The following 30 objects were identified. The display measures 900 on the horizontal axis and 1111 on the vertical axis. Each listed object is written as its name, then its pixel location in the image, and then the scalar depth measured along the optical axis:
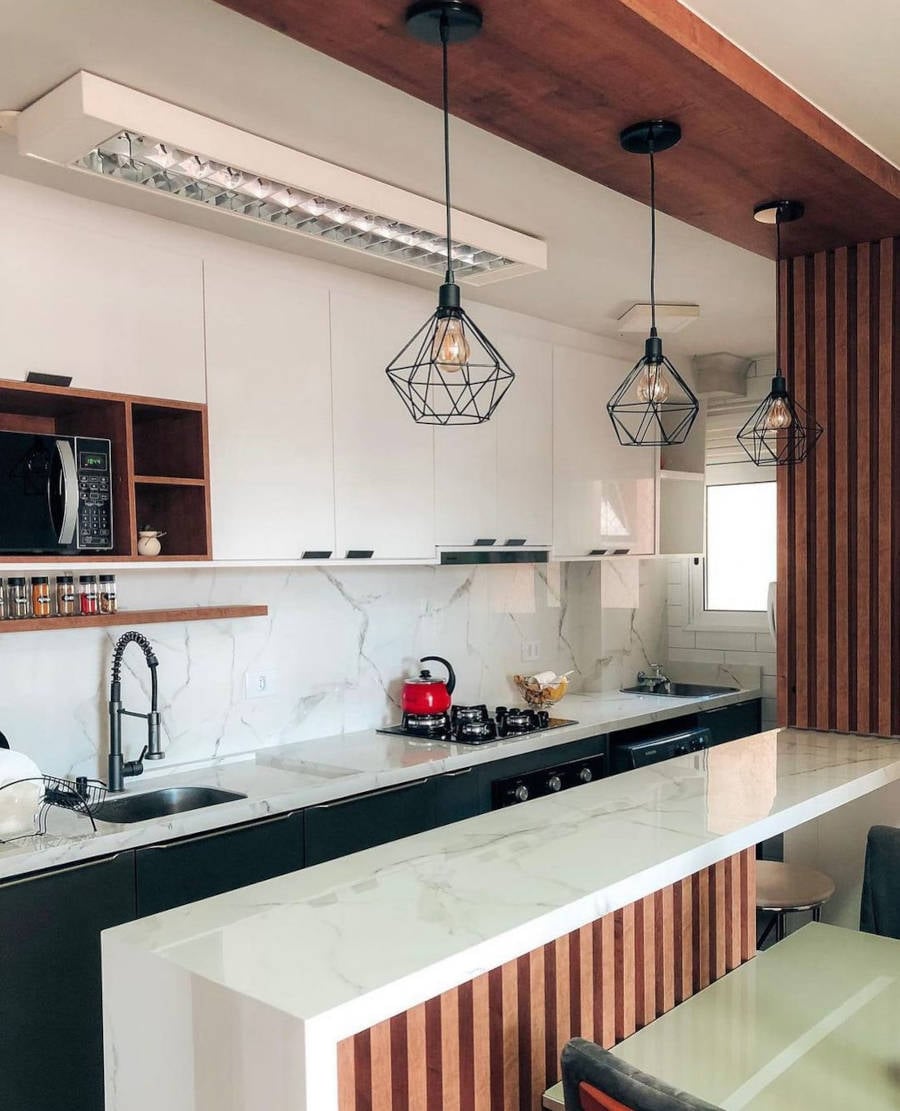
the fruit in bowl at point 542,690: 4.37
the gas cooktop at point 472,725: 3.77
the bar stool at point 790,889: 2.81
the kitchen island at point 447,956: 1.23
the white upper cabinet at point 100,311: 2.63
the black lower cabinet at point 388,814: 3.01
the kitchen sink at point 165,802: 3.00
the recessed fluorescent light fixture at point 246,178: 2.14
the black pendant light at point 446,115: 1.63
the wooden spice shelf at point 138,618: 2.66
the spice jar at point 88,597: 2.89
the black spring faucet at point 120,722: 3.01
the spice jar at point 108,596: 2.94
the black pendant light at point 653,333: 2.14
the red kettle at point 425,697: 3.92
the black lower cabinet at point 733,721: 4.87
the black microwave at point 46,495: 2.57
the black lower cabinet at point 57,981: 2.32
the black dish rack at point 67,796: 2.52
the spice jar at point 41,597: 2.76
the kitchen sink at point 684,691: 5.16
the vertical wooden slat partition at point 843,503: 2.93
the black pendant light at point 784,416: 2.63
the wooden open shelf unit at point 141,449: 2.72
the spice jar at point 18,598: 2.73
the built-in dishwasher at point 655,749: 4.14
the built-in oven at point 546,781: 3.64
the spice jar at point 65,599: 2.88
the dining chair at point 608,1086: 1.21
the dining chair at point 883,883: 2.39
